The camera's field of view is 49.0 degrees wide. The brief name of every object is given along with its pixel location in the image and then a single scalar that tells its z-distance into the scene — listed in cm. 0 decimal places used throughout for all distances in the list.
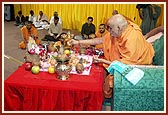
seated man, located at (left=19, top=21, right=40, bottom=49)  346
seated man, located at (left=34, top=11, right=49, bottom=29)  499
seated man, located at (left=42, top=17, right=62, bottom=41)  398
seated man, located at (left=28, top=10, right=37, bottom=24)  524
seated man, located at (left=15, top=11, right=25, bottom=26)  533
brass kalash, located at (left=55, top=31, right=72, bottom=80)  157
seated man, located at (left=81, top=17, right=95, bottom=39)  366
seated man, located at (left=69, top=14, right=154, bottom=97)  174
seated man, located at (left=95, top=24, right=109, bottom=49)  311
